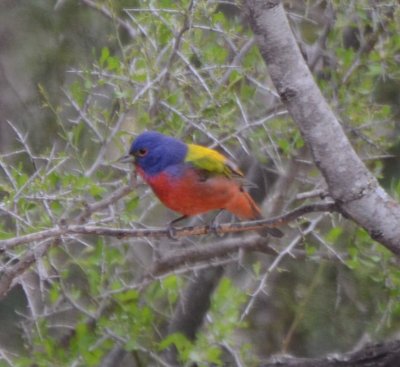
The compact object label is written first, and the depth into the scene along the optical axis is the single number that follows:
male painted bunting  8.89
